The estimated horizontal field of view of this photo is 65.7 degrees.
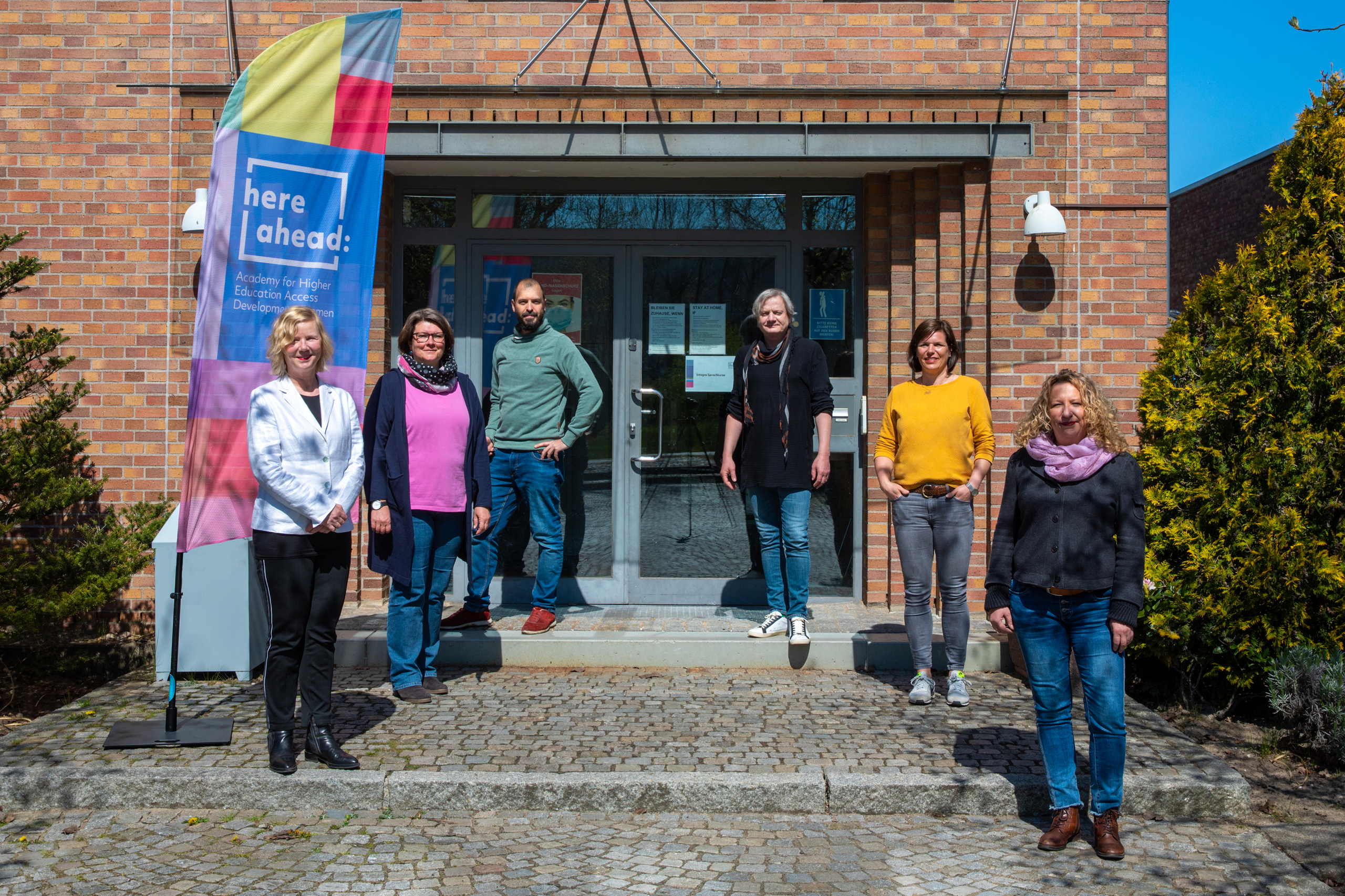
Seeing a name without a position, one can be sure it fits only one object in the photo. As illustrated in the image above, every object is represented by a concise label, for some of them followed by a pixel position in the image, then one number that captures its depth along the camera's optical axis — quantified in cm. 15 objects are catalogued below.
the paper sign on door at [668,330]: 730
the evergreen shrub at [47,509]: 568
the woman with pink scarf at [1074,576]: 371
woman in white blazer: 426
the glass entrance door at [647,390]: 729
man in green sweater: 633
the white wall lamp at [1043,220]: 636
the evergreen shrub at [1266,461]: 517
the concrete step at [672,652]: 600
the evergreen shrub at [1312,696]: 472
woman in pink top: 511
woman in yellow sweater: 528
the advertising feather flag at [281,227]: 462
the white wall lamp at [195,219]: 650
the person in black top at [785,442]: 583
